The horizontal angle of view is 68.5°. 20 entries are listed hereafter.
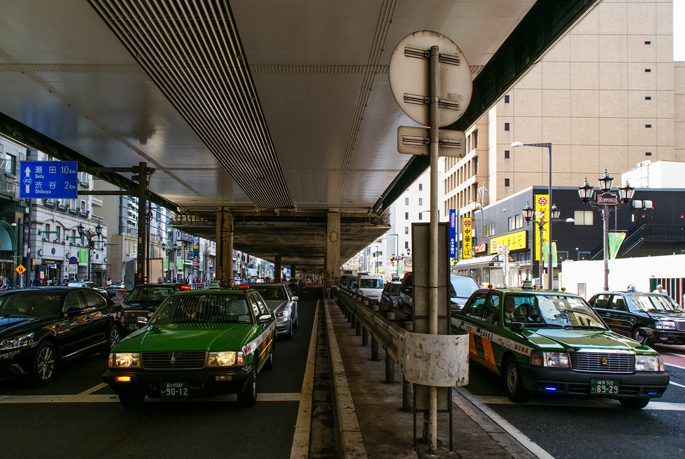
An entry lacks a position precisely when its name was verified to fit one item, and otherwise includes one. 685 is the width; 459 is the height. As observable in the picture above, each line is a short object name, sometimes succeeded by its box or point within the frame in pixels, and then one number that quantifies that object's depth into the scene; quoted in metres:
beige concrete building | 61.66
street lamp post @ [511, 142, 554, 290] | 23.22
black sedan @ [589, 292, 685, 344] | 12.06
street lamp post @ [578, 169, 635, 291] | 21.17
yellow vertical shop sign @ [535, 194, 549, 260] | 40.38
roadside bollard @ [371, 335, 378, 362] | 8.91
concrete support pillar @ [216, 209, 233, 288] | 38.68
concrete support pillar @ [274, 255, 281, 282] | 85.29
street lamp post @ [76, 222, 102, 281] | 47.00
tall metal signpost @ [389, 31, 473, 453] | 4.15
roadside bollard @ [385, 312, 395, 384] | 7.02
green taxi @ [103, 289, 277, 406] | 5.89
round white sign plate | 4.18
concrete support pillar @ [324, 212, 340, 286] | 39.81
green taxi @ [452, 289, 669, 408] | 6.34
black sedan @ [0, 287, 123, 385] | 7.43
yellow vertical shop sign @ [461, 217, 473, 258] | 56.28
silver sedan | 12.87
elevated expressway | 10.34
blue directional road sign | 19.33
